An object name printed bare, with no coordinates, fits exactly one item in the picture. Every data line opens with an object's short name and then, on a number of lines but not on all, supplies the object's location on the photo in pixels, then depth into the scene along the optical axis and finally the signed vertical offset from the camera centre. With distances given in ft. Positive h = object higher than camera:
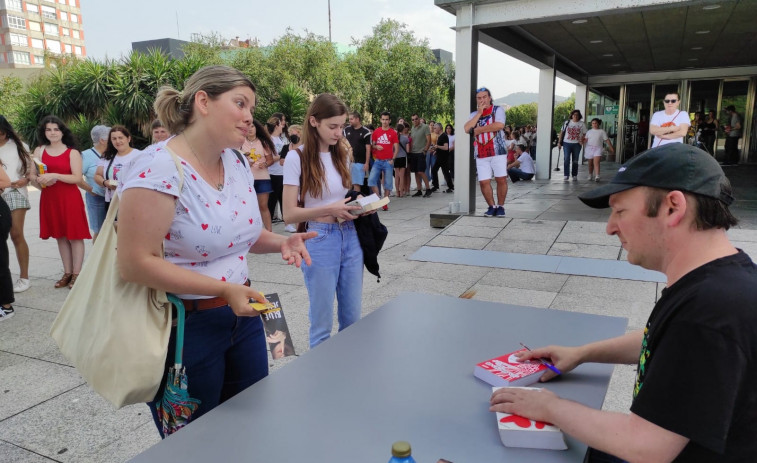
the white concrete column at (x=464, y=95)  24.11 +1.61
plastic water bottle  3.37 -2.09
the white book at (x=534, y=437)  3.95 -2.36
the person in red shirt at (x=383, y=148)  33.30 -1.07
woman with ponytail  4.72 -0.88
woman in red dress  17.15 -1.81
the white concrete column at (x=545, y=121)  40.94 +0.50
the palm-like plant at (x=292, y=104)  55.36 +3.18
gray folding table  3.97 -2.44
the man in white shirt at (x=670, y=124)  22.21 +0.02
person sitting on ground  42.11 -3.33
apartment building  254.88 +59.35
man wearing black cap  3.21 -1.33
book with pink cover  4.86 -2.35
